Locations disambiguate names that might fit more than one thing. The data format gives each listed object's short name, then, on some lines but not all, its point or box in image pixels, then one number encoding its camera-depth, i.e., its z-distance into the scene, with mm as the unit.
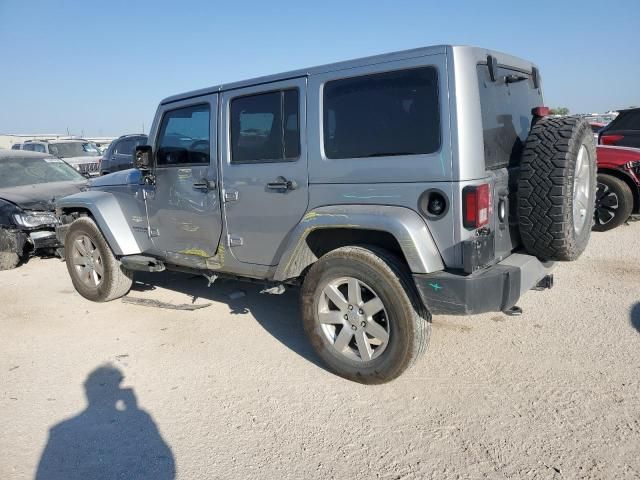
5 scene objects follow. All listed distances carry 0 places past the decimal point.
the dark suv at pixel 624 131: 8141
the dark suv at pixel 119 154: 13555
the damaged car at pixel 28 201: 6941
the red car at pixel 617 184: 6812
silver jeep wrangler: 2918
